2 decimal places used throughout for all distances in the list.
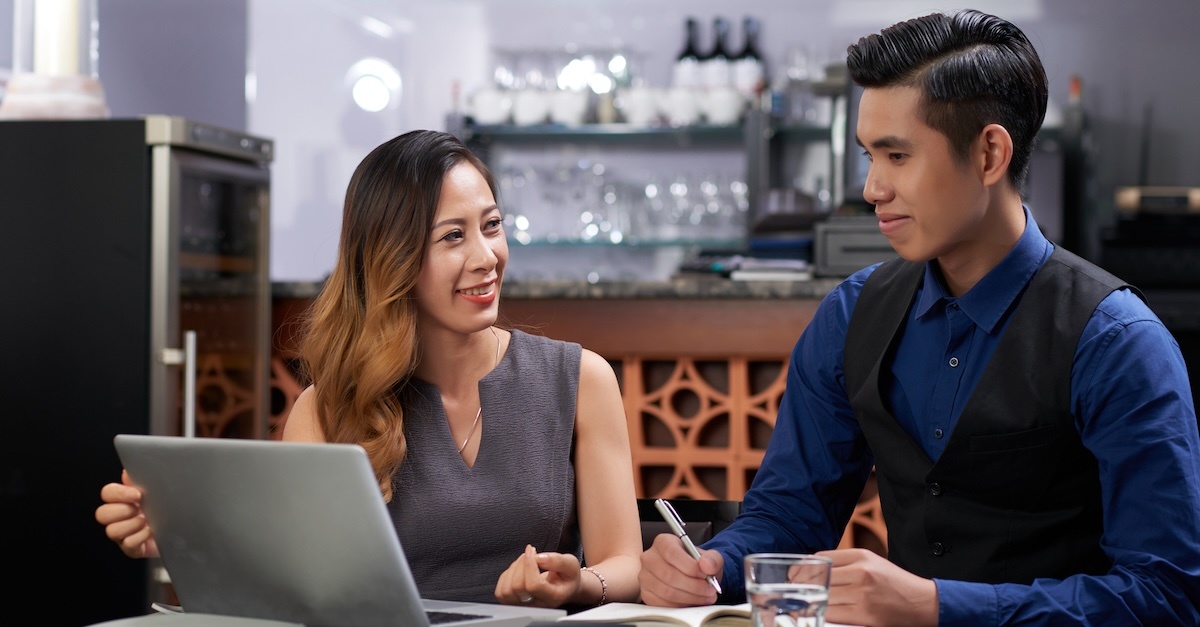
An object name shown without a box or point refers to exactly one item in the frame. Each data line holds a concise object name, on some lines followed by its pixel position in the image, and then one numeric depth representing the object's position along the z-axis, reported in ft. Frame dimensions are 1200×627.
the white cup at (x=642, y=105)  17.20
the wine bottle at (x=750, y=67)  17.28
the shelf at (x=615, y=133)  17.33
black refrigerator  9.41
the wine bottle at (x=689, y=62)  17.53
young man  4.14
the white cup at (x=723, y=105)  17.04
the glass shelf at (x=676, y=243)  17.13
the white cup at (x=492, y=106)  17.60
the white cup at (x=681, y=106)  17.10
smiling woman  5.31
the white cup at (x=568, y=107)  17.49
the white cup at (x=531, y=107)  17.49
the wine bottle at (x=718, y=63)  17.39
